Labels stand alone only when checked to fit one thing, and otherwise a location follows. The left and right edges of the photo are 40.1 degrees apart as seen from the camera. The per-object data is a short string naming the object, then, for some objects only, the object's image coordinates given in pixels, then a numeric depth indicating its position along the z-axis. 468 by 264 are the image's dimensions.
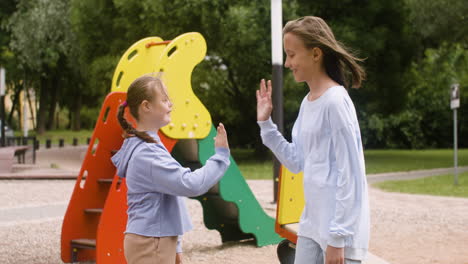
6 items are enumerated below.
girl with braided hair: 2.79
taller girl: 2.39
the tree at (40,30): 26.73
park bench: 16.78
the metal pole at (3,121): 22.58
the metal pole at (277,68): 9.80
